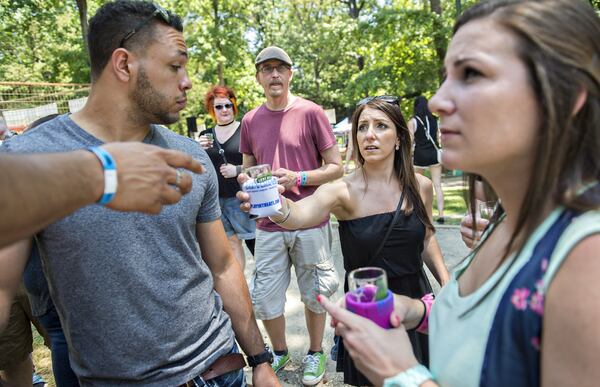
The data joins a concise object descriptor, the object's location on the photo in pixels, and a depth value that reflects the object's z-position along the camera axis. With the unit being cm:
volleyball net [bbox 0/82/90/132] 926
